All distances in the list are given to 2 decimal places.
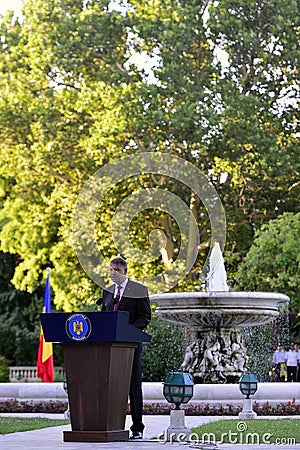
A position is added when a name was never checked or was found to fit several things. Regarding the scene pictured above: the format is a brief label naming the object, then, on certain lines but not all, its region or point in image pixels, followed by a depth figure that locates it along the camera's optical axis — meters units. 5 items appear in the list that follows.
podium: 13.56
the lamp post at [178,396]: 14.11
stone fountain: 27.58
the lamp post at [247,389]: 20.32
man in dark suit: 14.54
